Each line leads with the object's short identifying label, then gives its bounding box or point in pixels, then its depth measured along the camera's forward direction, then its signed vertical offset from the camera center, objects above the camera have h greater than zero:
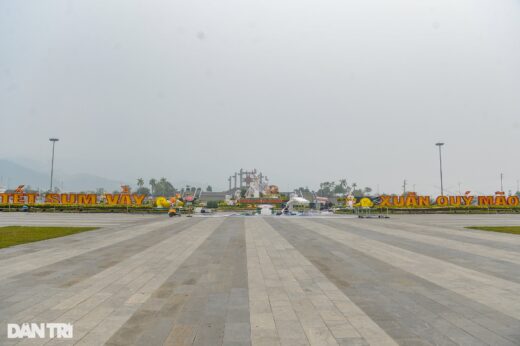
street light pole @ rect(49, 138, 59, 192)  62.60 +11.32
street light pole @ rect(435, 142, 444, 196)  64.29 +9.68
